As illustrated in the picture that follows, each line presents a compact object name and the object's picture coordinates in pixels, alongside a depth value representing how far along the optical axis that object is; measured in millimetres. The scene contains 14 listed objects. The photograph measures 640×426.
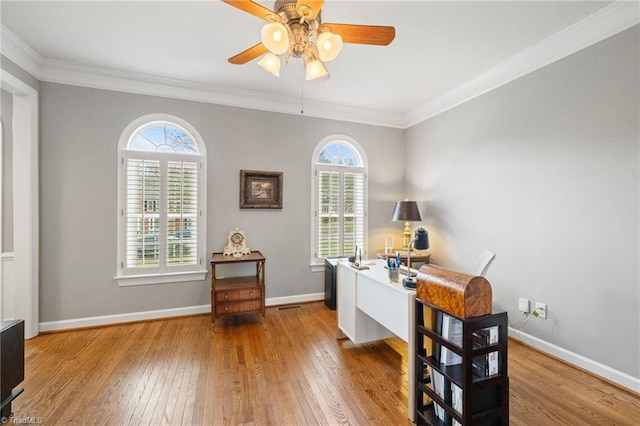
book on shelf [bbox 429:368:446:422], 1515
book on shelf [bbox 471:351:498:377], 1388
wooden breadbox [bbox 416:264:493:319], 1328
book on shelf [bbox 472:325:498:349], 1396
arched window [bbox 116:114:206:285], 3025
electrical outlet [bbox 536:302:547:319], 2445
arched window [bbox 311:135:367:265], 3834
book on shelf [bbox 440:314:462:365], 1439
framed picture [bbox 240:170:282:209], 3453
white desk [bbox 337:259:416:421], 1681
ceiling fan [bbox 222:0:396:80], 1408
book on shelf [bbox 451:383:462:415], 1391
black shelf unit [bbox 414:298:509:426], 1323
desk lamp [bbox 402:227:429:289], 1794
